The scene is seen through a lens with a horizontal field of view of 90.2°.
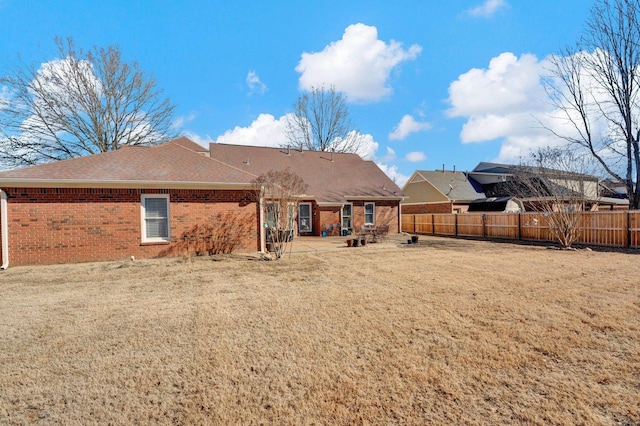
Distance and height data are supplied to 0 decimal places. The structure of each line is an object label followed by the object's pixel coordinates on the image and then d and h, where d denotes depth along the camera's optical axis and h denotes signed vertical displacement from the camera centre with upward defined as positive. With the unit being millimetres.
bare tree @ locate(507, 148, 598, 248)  13516 +691
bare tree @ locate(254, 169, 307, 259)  10922 +642
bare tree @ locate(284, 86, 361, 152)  34969 +8519
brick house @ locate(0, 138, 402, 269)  10047 +403
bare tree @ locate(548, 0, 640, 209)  15195 +6045
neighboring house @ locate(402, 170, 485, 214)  27516 +1959
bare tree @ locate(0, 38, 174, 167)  20141 +7613
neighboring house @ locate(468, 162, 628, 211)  14477 +1704
